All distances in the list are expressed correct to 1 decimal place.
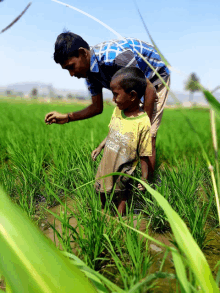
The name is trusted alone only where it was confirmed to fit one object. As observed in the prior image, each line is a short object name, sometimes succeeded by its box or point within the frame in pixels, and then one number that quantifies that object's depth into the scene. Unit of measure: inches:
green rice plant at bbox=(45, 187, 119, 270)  39.4
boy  52.9
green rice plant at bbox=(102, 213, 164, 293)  33.4
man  62.8
